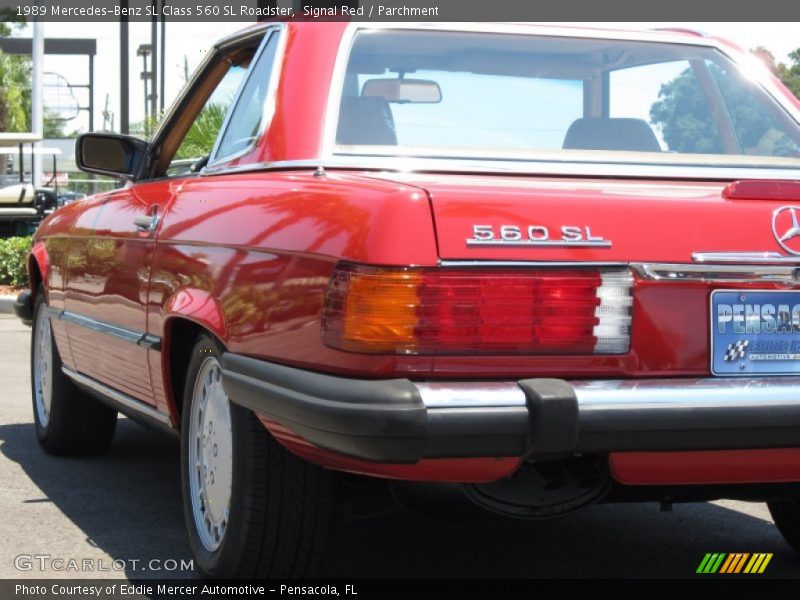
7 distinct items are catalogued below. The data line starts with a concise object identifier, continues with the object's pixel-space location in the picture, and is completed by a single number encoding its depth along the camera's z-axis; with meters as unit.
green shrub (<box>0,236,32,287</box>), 16.69
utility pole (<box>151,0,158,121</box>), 30.38
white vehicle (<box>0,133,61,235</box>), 23.02
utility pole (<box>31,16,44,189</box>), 23.95
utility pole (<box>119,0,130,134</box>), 22.34
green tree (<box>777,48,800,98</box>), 38.72
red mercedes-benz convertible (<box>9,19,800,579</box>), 3.08
